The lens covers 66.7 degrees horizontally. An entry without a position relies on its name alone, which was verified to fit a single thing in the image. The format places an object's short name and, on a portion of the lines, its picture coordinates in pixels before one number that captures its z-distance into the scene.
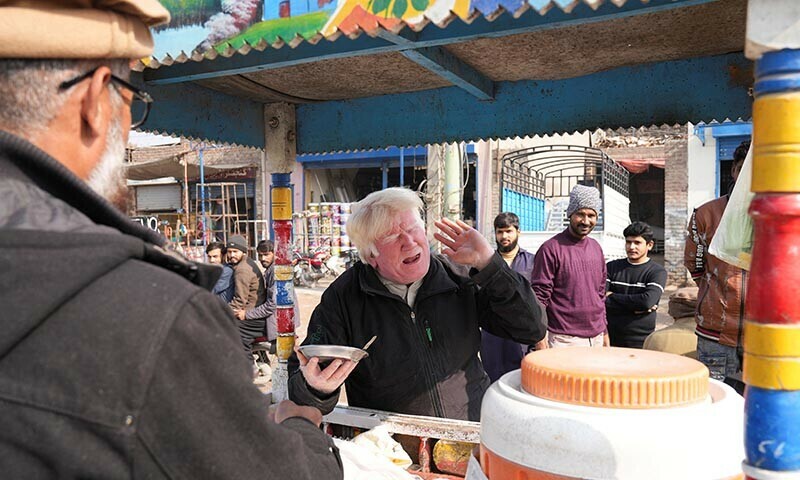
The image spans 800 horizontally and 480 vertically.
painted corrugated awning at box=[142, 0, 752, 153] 2.41
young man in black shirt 4.83
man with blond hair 2.31
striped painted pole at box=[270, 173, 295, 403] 4.07
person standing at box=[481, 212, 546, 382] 4.32
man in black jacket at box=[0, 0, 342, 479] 0.73
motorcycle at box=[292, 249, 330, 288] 15.56
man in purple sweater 4.43
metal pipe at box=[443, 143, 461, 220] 7.34
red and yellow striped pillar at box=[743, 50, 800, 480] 0.93
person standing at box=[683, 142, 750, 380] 3.07
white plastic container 0.99
